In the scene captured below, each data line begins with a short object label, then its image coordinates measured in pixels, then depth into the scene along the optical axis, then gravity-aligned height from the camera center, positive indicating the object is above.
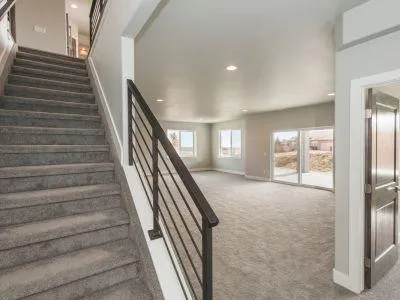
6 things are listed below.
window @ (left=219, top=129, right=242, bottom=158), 11.03 +0.23
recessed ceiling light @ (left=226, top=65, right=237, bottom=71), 3.73 +1.27
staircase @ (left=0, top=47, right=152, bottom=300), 1.48 -0.46
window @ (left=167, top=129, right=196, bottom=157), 11.51 +0.35
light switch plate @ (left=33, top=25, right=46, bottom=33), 5.72 +2.92
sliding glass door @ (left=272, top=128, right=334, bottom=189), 7.63 -0.32
